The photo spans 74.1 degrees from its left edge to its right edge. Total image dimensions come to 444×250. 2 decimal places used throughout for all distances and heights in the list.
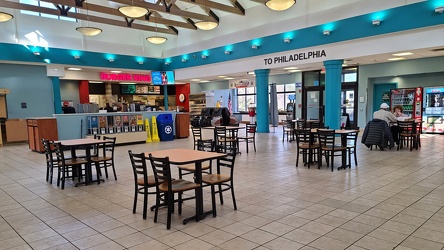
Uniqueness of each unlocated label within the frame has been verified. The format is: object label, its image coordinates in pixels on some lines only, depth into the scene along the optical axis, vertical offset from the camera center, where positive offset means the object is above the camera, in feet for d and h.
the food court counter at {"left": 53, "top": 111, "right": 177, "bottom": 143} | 32.96 -1.67
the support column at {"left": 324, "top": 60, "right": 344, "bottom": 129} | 35.50 +1.16
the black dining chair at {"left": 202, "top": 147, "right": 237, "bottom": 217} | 12.45 -3.17
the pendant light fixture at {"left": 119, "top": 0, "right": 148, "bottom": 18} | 26.96 +9.15
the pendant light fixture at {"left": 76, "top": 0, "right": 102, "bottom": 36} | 32.96 +8.98
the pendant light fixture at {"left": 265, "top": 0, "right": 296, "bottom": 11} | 24.50 +8.53
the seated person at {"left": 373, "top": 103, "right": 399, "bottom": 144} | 27.96 -1.33
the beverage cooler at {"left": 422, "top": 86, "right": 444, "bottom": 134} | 37.55 -1.19
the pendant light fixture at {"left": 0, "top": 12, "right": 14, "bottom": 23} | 27.48 +9.05
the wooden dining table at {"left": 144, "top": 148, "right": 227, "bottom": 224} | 11.69 -2.13
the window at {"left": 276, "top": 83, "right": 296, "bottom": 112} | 59.21 +2.34
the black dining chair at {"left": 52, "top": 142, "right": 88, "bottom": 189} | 17.14 -3.17
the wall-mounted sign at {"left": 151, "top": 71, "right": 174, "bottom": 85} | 54.65 +5.73
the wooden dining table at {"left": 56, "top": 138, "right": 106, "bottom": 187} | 17.88 -2.27
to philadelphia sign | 36.04 +6.16
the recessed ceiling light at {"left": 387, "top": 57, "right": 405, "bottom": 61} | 35.96 +5.36
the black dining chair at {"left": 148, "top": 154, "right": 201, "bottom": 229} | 11.15 -3.19
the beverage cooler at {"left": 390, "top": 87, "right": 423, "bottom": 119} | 39.06 +0.25
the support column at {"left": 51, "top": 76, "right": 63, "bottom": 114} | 42.68 +2.23
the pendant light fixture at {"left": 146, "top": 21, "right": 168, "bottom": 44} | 38.28 +8.97
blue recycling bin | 39.60 -2.54
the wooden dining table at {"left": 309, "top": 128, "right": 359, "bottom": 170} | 20.62 -2.74
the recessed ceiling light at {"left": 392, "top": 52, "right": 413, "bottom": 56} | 31.83 +5.26
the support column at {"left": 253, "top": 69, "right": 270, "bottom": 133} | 43.29 +0.80
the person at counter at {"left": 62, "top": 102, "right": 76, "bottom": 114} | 38.42 +0.01
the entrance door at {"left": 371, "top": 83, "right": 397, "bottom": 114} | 43.78 +1.33
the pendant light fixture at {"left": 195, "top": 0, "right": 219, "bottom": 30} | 33.12 +9.33
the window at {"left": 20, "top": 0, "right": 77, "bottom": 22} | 40.15 +14.79
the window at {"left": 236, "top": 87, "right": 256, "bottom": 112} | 66.39 +1.81
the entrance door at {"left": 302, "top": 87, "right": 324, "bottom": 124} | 46.98 +0.11
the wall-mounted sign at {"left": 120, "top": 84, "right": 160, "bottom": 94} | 59.81 +4.08
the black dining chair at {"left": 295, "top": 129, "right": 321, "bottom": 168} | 21.08 -3.09
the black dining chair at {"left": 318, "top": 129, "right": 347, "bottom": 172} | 20.15 -2.92
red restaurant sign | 52.46 +5.92
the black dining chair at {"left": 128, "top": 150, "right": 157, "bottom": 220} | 12.16 -3.23
